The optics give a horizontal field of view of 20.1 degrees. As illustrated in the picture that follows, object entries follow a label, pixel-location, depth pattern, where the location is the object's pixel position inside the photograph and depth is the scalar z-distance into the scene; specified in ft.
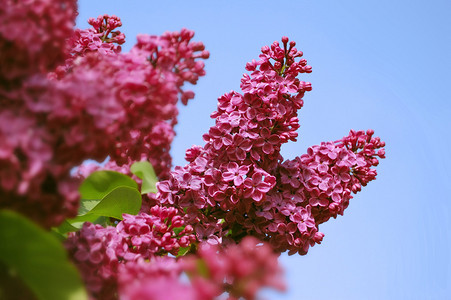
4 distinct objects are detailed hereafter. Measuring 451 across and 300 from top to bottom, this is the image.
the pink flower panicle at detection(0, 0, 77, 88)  1.93
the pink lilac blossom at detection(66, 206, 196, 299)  2.15
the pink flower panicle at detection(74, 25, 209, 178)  2.01
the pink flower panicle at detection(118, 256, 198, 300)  1.42
